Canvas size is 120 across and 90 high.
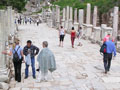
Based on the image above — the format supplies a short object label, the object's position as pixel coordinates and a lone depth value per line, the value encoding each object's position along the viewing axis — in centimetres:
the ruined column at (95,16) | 2170
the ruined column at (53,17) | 4017
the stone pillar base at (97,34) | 1754
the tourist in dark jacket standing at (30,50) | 820
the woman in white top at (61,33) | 1531
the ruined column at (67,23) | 2954
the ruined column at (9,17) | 1838
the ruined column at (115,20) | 1613
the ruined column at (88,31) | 2035
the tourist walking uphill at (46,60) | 772
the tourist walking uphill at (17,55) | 785
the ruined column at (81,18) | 2357
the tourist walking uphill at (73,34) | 1498
